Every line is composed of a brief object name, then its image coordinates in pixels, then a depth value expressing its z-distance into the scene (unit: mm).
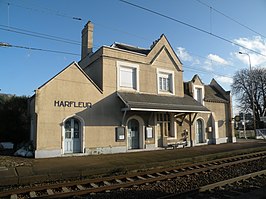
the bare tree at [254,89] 51625
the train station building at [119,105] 14922
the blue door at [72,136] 15418
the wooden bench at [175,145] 19797
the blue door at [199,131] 23389
